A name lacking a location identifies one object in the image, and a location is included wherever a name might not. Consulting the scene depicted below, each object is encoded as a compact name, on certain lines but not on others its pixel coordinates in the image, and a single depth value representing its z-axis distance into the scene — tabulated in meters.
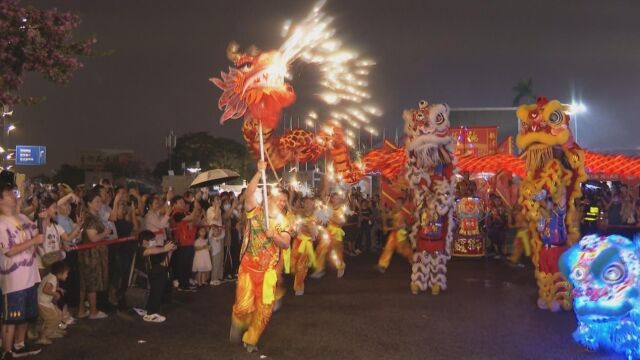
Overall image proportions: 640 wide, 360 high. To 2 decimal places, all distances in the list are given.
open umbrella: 11.58
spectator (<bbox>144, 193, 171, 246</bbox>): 7.89
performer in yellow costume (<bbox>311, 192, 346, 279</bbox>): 10.17
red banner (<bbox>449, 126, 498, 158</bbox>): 18.20
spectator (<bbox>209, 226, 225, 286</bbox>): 9.34
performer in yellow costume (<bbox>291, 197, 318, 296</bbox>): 8.69
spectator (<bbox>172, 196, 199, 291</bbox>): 8.66
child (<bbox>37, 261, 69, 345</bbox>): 5.93
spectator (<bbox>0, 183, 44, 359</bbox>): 5.00
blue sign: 25.53
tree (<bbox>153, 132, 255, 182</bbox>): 43.91
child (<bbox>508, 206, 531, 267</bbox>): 10.71
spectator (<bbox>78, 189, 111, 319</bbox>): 6.88
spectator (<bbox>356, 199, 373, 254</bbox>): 14.87
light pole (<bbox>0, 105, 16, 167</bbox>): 7.26
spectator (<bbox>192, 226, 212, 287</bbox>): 9.03
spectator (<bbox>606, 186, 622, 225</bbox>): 12.24
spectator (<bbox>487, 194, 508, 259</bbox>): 12.79
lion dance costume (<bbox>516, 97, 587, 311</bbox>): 7.41
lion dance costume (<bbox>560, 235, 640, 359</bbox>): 5.02
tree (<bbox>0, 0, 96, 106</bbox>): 4.72
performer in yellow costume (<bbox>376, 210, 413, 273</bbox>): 10.57
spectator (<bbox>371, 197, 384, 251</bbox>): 15.19
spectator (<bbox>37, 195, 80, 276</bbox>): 6.13
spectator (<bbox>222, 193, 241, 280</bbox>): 9.94
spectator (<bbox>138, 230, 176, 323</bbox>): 7.08
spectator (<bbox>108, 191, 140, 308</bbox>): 7.39
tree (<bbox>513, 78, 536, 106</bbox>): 45.09
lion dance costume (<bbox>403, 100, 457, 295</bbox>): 8.52
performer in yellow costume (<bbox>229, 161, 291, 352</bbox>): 5.43
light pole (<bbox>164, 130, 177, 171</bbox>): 40.03
